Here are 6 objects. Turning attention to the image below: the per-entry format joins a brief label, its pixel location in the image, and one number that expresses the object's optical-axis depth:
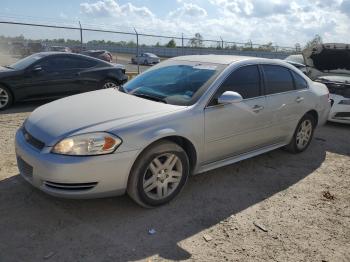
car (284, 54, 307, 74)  12.31
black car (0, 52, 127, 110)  8.75
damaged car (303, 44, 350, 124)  8.36
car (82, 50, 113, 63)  25.77
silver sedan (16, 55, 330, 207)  3.57
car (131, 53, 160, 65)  35.56
